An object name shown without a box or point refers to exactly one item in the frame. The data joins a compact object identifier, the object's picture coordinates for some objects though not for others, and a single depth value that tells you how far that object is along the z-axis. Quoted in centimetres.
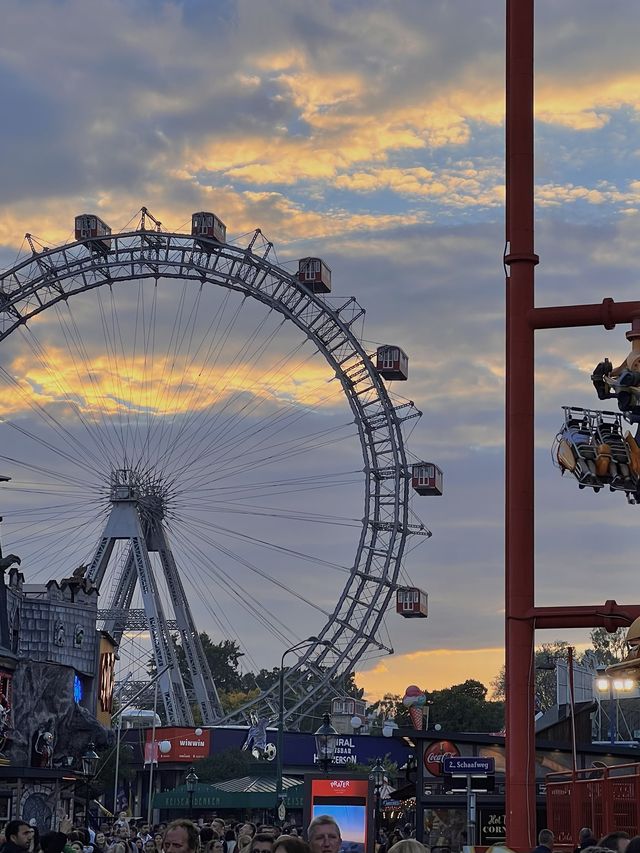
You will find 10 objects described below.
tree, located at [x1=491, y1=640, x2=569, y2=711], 12109
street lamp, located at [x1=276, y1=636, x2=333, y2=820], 5014
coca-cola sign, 3781
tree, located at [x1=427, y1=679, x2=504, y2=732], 10788
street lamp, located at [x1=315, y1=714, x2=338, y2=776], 3866
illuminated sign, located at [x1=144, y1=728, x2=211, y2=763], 8388
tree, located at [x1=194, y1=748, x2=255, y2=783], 8262
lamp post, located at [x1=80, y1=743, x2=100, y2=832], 5327
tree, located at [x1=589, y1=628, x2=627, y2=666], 12542
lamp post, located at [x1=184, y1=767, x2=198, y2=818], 5434
